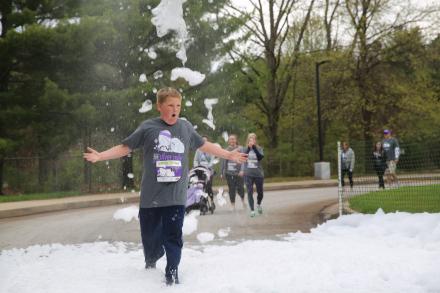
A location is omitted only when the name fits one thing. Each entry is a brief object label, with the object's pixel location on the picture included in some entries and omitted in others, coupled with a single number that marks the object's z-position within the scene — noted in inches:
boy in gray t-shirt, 205.2
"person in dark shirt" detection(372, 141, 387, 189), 625.4
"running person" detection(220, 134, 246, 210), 504.1
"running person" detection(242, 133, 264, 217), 466.9
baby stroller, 481.4
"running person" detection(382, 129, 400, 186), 614.4
